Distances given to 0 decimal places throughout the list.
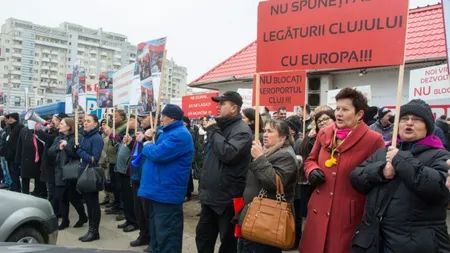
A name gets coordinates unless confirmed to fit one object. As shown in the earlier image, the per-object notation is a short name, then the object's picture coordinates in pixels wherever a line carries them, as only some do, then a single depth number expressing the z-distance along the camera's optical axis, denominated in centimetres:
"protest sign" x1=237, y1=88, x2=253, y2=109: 1053
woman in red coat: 295
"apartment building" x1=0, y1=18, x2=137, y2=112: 9744
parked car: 430
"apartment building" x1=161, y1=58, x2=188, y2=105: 12248
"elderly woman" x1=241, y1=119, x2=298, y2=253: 337
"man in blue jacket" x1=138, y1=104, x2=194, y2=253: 434
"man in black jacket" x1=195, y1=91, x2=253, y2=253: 402
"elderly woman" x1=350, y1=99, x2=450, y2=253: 244
